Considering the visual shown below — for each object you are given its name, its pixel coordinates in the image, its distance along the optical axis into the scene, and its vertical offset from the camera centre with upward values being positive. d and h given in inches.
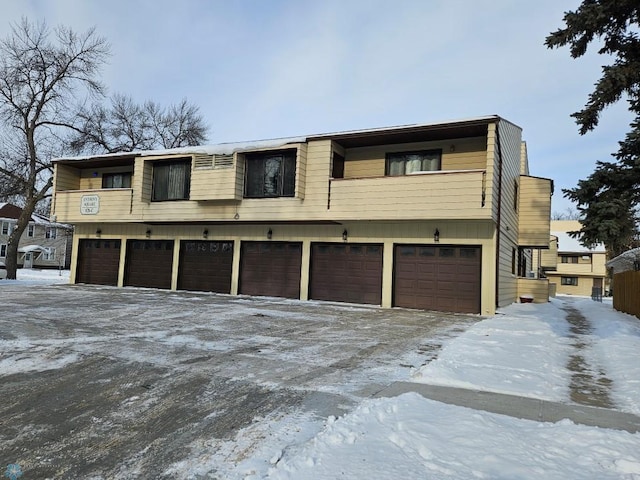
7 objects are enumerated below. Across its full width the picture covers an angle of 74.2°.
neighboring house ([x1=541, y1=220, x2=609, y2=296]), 1565.0 +20.9
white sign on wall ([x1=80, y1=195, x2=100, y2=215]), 695.1 +77.7
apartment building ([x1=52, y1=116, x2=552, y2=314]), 481.1 +60.6
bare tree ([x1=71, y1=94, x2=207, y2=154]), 1178.0 +391.2
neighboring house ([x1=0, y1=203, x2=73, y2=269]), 1653.5 +35.2
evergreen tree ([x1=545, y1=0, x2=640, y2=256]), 271.9 +119.8
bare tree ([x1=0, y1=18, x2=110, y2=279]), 850.1 +303.7
